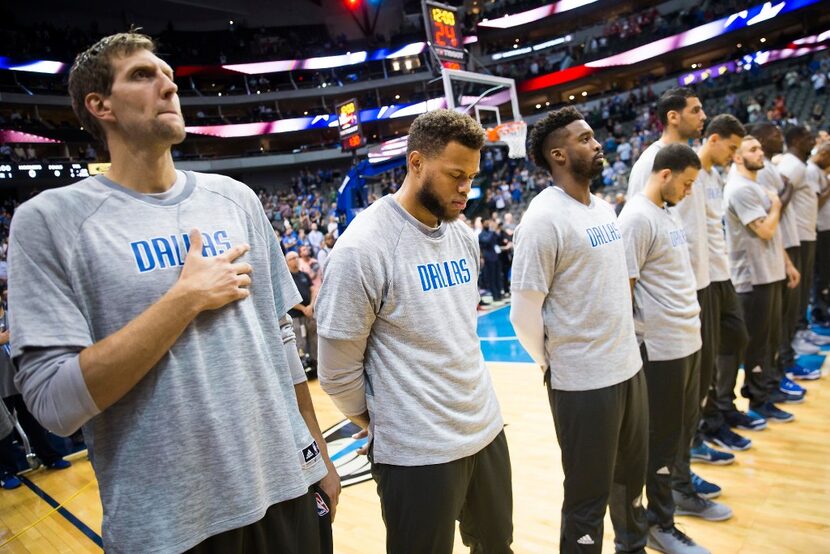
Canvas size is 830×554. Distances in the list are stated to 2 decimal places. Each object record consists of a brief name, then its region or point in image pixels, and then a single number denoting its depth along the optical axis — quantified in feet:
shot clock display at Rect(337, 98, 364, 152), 39.99
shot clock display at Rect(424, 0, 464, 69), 36.45
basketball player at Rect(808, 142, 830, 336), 17.30
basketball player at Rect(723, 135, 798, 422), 12.41
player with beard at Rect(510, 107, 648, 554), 7.04
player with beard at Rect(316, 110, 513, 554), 5.55
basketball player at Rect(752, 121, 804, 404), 13.91
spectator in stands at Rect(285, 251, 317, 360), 23.52
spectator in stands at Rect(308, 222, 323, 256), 44.37
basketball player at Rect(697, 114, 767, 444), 10.67
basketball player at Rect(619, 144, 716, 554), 8.57
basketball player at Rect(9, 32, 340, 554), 3.64
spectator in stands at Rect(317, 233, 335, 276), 29.40
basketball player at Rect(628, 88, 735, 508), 9.46
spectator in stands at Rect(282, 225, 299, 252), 46.53
